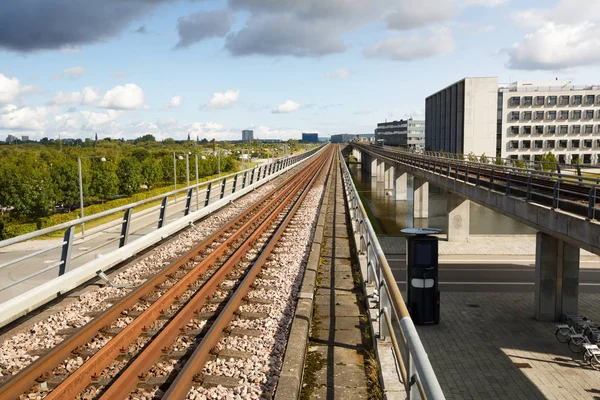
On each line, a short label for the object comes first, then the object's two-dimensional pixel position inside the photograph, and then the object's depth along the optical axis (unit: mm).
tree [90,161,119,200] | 77688
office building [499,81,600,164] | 87125
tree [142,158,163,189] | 88500
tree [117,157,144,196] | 82062
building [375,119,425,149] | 168350
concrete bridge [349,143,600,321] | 12539
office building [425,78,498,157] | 83938
